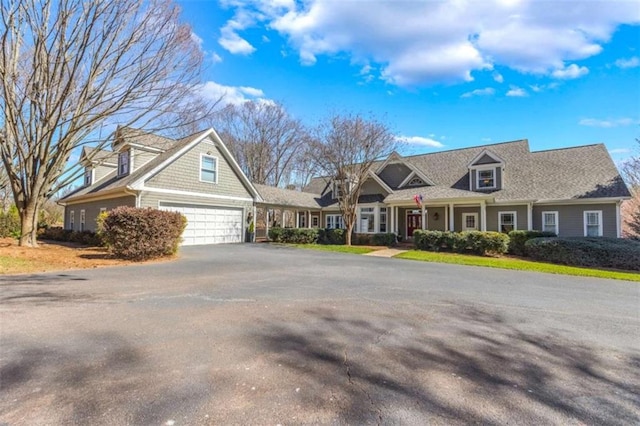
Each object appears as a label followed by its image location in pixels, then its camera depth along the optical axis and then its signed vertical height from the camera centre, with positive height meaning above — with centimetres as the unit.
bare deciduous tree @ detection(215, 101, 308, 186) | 3512 +953
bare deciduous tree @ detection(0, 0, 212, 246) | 1131 +544
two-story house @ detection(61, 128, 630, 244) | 1744 +196
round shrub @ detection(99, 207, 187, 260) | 1145 -31
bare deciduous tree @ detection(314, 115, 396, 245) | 1984 +452
